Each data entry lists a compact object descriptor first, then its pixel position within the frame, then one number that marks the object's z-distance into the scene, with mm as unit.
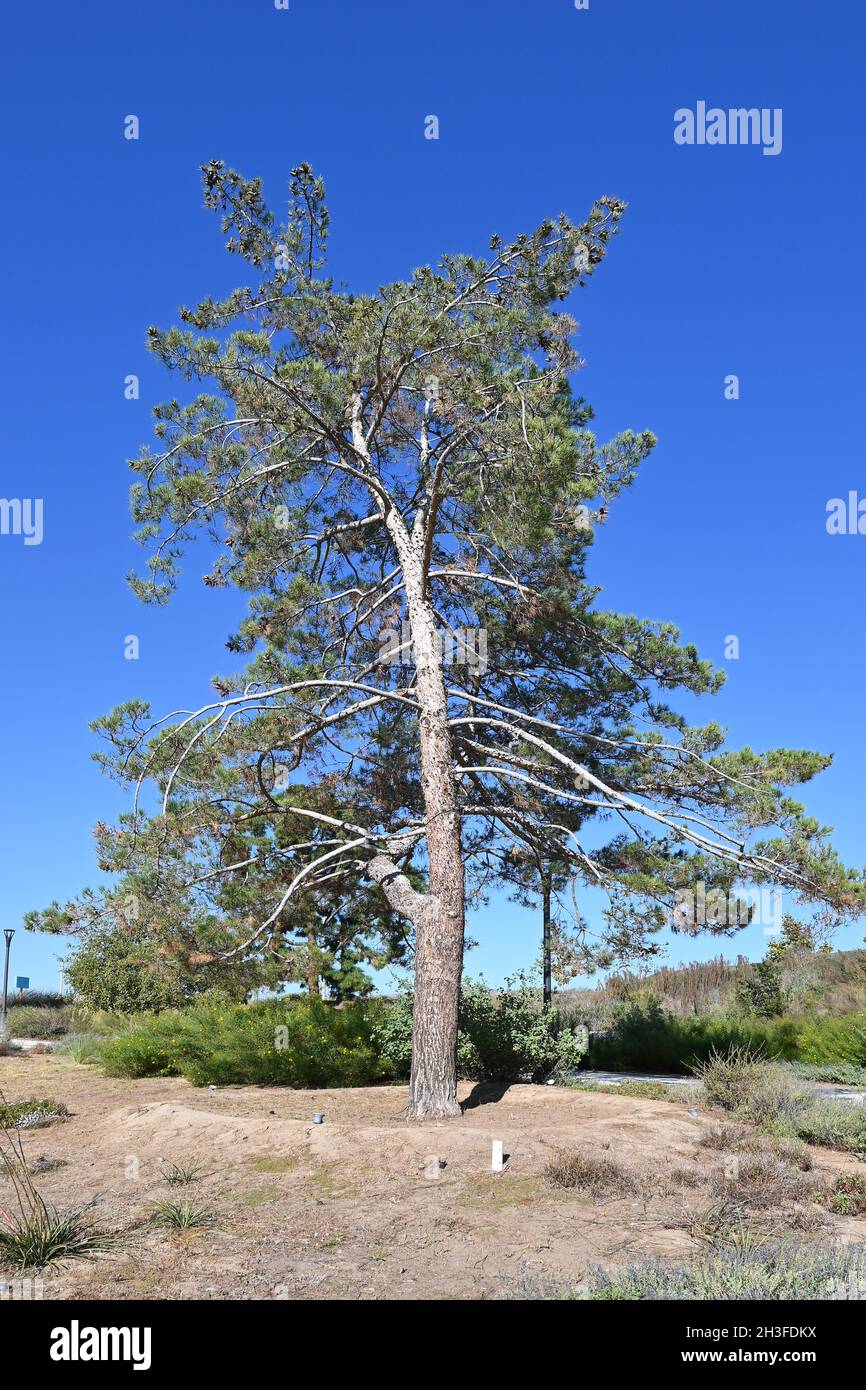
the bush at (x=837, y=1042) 17750
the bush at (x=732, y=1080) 11380
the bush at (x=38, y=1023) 29578
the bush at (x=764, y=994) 22531
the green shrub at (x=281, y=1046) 14719
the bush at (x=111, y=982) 24422
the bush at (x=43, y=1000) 35688
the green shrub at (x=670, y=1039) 18266
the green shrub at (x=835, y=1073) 15656
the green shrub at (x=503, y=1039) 14016
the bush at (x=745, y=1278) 4719
